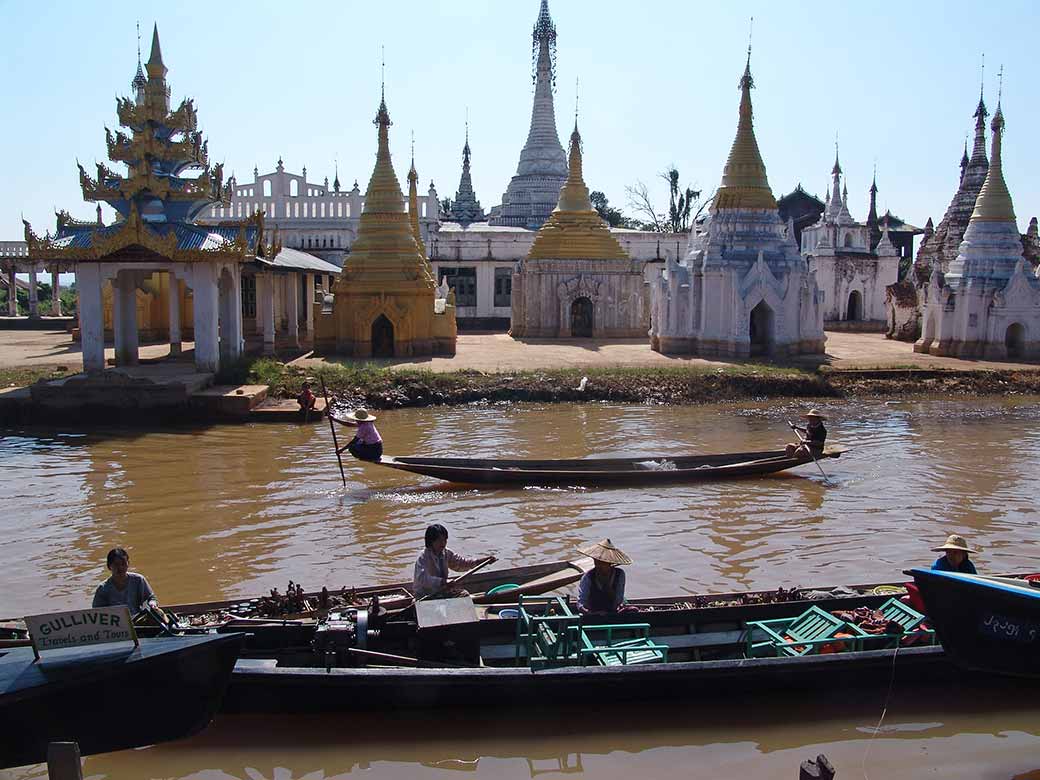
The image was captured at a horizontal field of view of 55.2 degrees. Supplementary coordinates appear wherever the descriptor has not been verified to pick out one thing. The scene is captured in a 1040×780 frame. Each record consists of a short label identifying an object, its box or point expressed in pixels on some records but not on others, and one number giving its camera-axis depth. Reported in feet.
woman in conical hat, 27.78
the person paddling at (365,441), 48.01
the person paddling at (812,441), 51.01
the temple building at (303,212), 136.98
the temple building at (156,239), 69.77
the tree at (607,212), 246.47
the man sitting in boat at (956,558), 27.40
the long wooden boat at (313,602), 25.88
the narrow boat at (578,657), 23.99
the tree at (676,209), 223.30
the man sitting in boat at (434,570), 28.68
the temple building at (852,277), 146.51
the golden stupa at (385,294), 93.50
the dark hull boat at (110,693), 19.57
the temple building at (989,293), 99.14
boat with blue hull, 23.00
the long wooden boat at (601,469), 47.96
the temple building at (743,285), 96.22
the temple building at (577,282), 118.01
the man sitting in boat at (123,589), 24.95
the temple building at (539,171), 167.43
